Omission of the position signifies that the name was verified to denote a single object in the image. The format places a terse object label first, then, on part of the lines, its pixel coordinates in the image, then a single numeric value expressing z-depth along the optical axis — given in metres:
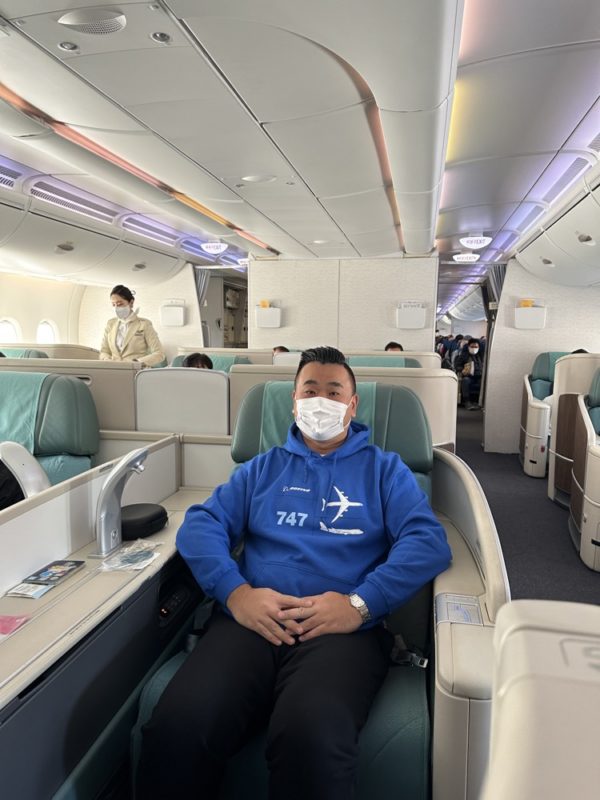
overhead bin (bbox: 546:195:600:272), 4.94
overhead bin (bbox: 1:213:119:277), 6.30
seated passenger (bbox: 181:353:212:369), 5.21
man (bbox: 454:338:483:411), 13.15
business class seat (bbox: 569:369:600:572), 4.04
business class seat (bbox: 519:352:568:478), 6.83
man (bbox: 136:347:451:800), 1.36
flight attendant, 5.42
